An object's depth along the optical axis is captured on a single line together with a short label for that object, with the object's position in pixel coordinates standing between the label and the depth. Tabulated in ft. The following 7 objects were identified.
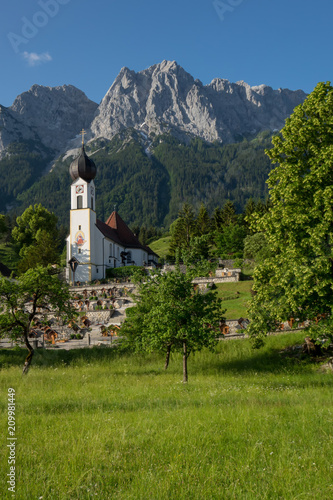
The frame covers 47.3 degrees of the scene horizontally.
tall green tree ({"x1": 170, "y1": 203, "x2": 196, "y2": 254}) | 239.50
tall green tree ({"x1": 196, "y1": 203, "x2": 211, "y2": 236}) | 257.42
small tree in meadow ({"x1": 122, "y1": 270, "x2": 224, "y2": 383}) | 48.08
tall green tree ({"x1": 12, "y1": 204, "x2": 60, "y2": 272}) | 242.82
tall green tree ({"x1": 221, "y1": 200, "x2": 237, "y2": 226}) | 255.09
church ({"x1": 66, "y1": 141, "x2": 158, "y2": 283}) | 192.44
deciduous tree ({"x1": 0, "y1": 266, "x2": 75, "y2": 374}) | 55.62
